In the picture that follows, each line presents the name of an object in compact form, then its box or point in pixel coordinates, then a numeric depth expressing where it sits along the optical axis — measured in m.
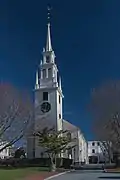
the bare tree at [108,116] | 44.86
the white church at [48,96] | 75.94
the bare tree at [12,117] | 43.06
